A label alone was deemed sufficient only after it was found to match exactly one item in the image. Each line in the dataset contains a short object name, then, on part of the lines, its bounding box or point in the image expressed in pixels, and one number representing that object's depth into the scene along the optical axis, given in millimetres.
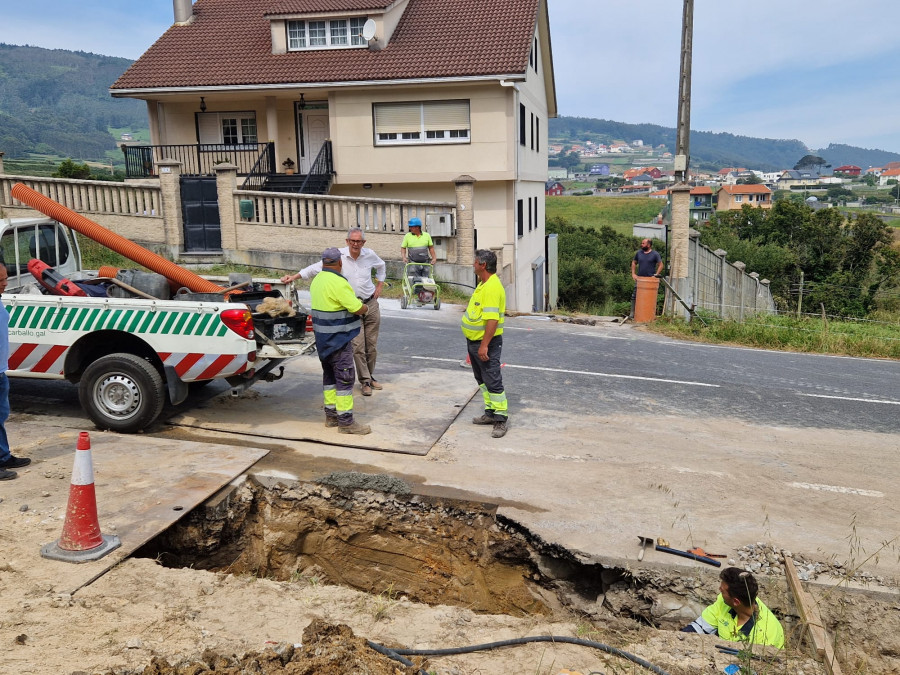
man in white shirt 8534
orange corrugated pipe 8297
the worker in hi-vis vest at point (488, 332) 7449
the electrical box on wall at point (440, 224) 17328
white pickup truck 7121
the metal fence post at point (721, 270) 19511
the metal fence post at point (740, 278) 20219
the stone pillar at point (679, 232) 16391
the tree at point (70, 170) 28281
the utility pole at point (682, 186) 16406
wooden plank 4141
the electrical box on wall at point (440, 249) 17703
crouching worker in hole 4438
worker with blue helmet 13495
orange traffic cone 4971
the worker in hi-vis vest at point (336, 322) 7230
